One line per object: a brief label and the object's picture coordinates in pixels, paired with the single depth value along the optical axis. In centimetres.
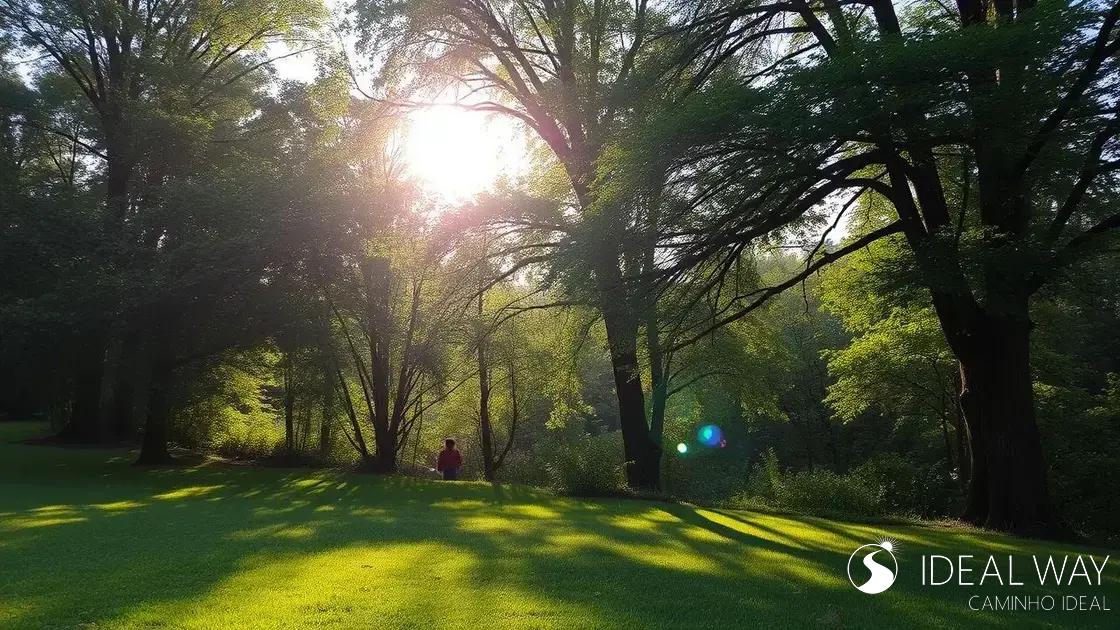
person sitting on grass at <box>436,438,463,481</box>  1764
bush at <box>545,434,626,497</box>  1416
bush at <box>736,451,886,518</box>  1310
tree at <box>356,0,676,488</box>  1154
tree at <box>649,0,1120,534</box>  627
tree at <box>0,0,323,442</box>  1727
